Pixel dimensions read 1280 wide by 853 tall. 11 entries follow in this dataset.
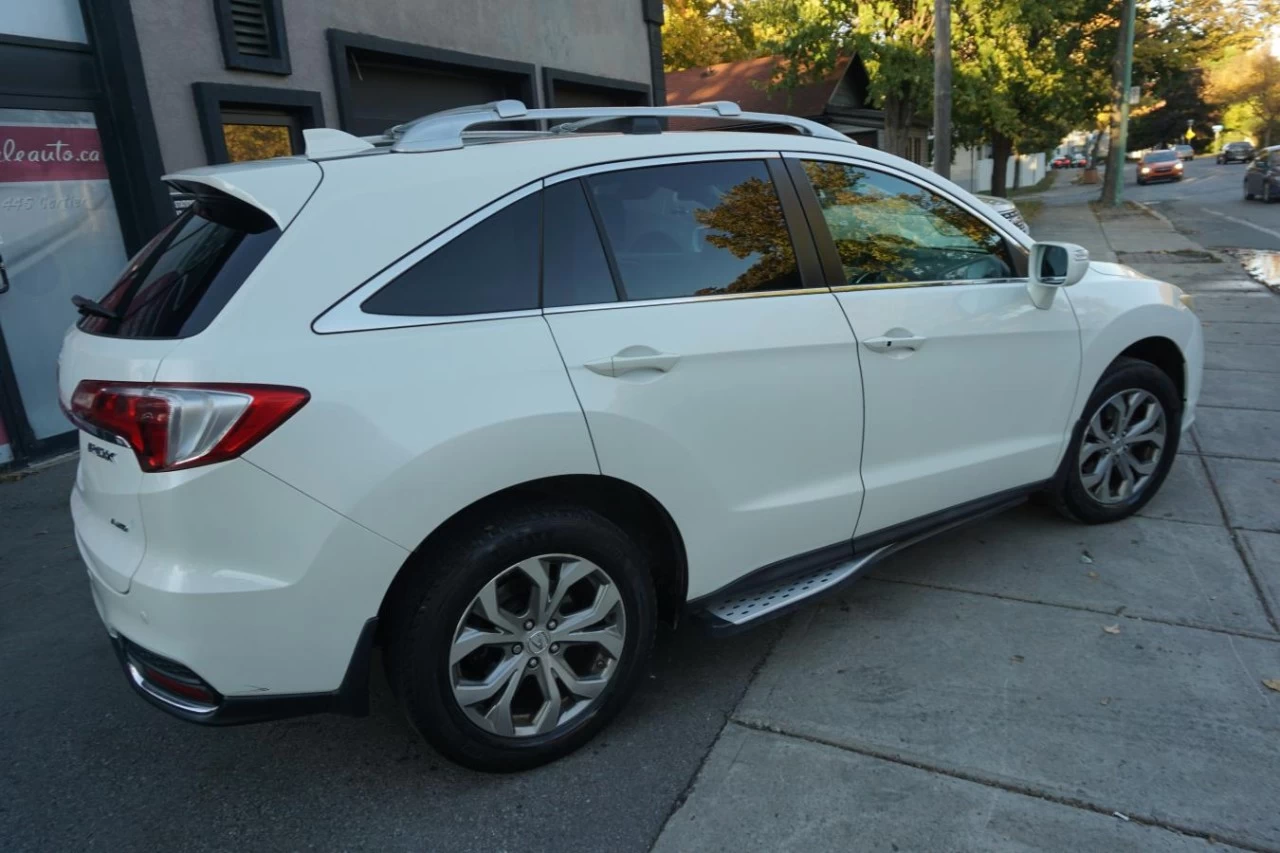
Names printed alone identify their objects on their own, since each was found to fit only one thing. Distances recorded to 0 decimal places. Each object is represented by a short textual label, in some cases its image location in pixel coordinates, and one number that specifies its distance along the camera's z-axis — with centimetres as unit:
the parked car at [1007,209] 1012
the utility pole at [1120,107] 2442
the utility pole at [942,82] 1320
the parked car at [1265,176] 2358
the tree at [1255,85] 6469
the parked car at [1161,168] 3953
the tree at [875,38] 2084
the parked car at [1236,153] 5388
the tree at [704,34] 2834
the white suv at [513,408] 212
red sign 560
